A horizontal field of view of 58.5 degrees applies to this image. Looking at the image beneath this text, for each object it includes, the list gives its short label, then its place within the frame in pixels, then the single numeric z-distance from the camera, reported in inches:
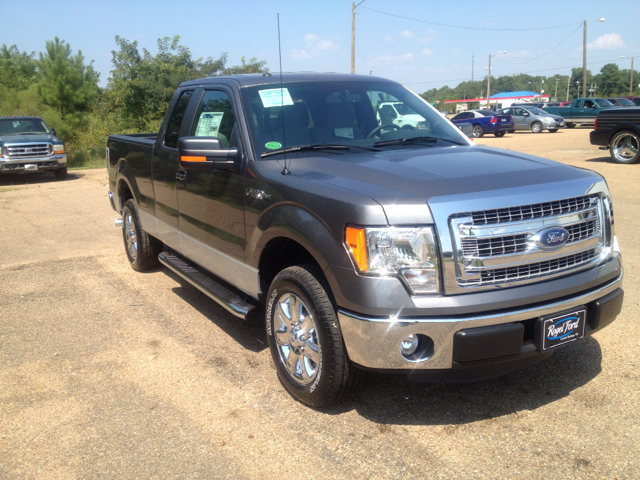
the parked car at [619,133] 553.0
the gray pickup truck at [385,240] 111.3
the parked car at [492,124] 1236.5
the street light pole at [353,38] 1138.7
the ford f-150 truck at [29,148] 642.8
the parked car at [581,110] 1250.0
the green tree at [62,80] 1246.9
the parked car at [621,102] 1192.4
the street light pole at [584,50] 2027.6
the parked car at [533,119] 1277.1
